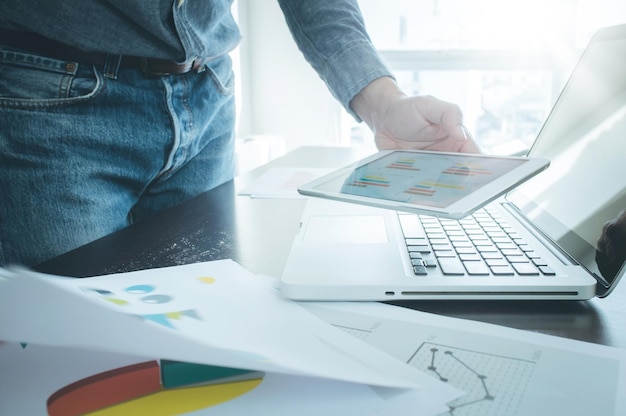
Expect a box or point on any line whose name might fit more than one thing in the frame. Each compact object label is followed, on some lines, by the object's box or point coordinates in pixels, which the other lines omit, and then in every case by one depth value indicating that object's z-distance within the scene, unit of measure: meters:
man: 0.65
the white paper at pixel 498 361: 0.30
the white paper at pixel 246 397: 0.29
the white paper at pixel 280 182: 0.84
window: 2.70
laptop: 0.43
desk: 0.40
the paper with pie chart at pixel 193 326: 0.24
